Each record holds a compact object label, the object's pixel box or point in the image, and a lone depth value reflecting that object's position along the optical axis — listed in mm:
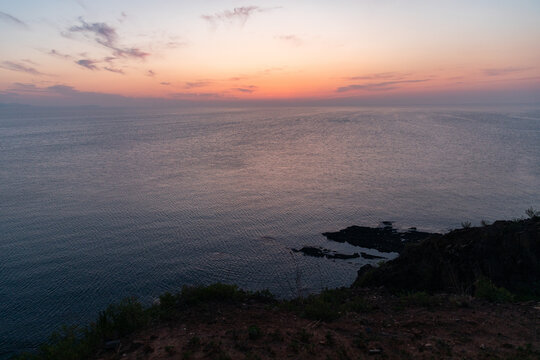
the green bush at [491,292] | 10891
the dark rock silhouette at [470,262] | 12602
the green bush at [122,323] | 9312
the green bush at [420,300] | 10766
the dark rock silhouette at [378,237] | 23906
